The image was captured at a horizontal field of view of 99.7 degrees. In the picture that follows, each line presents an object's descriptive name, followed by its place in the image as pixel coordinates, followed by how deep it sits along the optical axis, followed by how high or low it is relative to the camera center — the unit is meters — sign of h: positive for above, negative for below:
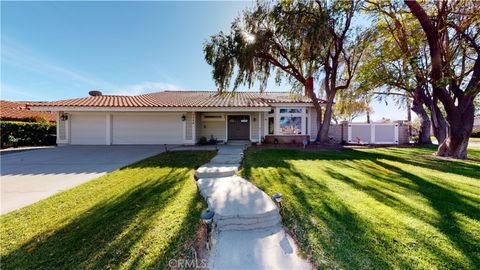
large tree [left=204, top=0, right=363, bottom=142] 10.77 +4.99
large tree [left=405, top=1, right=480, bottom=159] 8.32 +3.12
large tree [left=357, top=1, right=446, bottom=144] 9.91 +4.57
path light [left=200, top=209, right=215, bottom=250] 2.67 -1.16
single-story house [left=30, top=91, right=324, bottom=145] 13.86 +0.71
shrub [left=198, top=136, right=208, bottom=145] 14.04 -0.58
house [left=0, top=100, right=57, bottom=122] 15.40 +1.56
